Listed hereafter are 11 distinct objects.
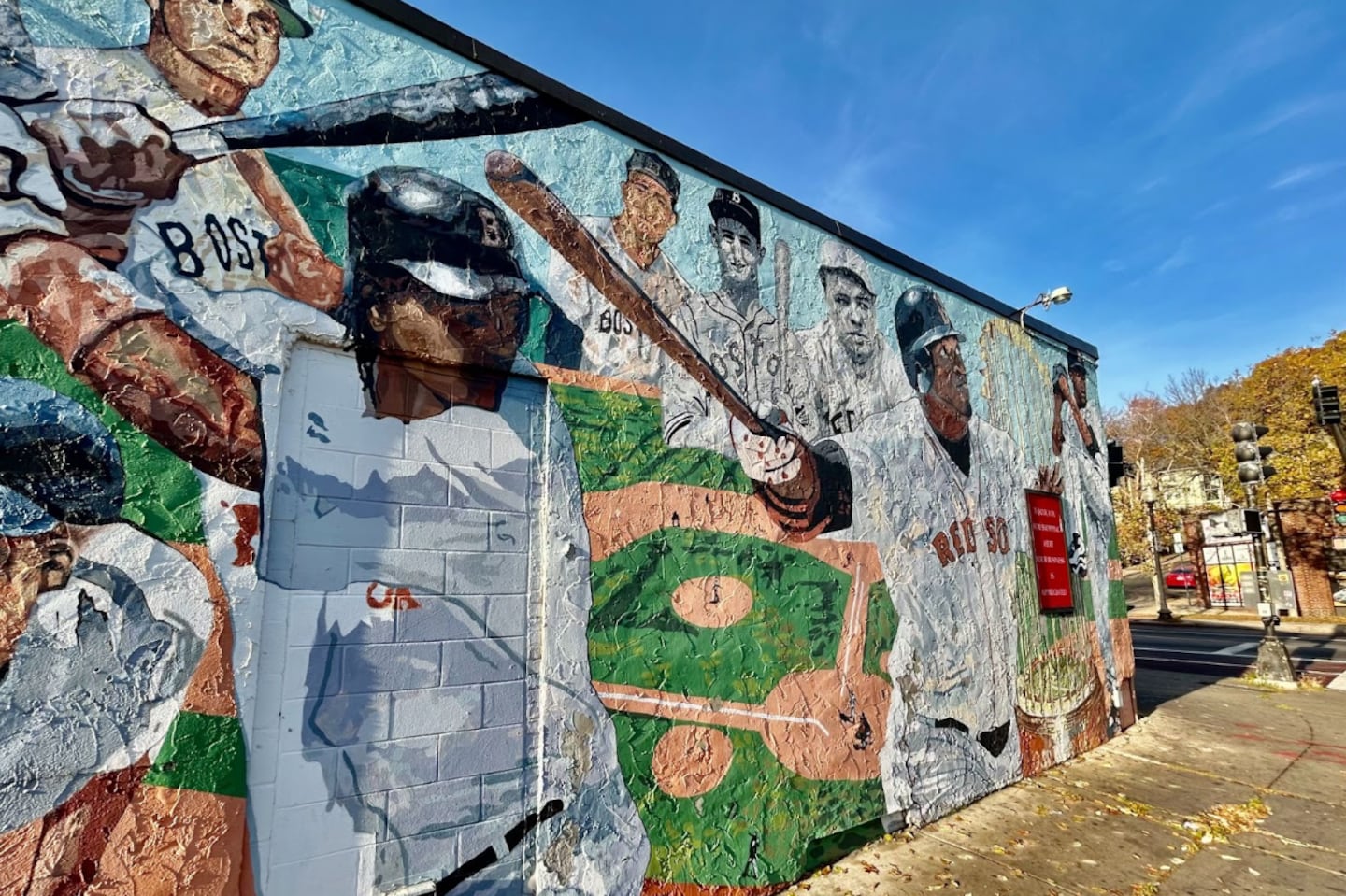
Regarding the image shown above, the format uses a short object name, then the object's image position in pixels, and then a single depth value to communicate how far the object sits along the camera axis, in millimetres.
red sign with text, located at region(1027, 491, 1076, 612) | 8047
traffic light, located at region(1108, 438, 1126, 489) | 10391
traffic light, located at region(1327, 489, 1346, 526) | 23620
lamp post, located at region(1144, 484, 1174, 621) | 22741
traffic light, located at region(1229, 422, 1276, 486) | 11891
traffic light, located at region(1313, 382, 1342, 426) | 11734
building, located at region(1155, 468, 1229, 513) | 36250
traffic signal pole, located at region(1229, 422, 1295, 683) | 11945
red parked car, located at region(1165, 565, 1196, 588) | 31188
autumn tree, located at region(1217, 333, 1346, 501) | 25047
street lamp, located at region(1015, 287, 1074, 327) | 8448
